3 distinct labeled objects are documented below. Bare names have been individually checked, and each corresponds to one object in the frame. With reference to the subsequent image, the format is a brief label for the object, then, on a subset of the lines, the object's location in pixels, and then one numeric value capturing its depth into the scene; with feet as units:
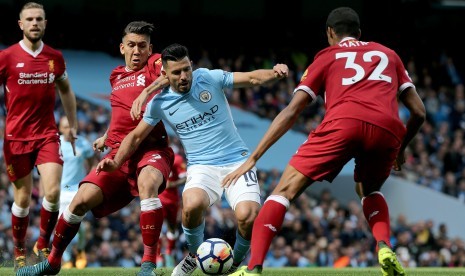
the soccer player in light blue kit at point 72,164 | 88.33
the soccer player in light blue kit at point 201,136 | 56.38
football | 54.11
